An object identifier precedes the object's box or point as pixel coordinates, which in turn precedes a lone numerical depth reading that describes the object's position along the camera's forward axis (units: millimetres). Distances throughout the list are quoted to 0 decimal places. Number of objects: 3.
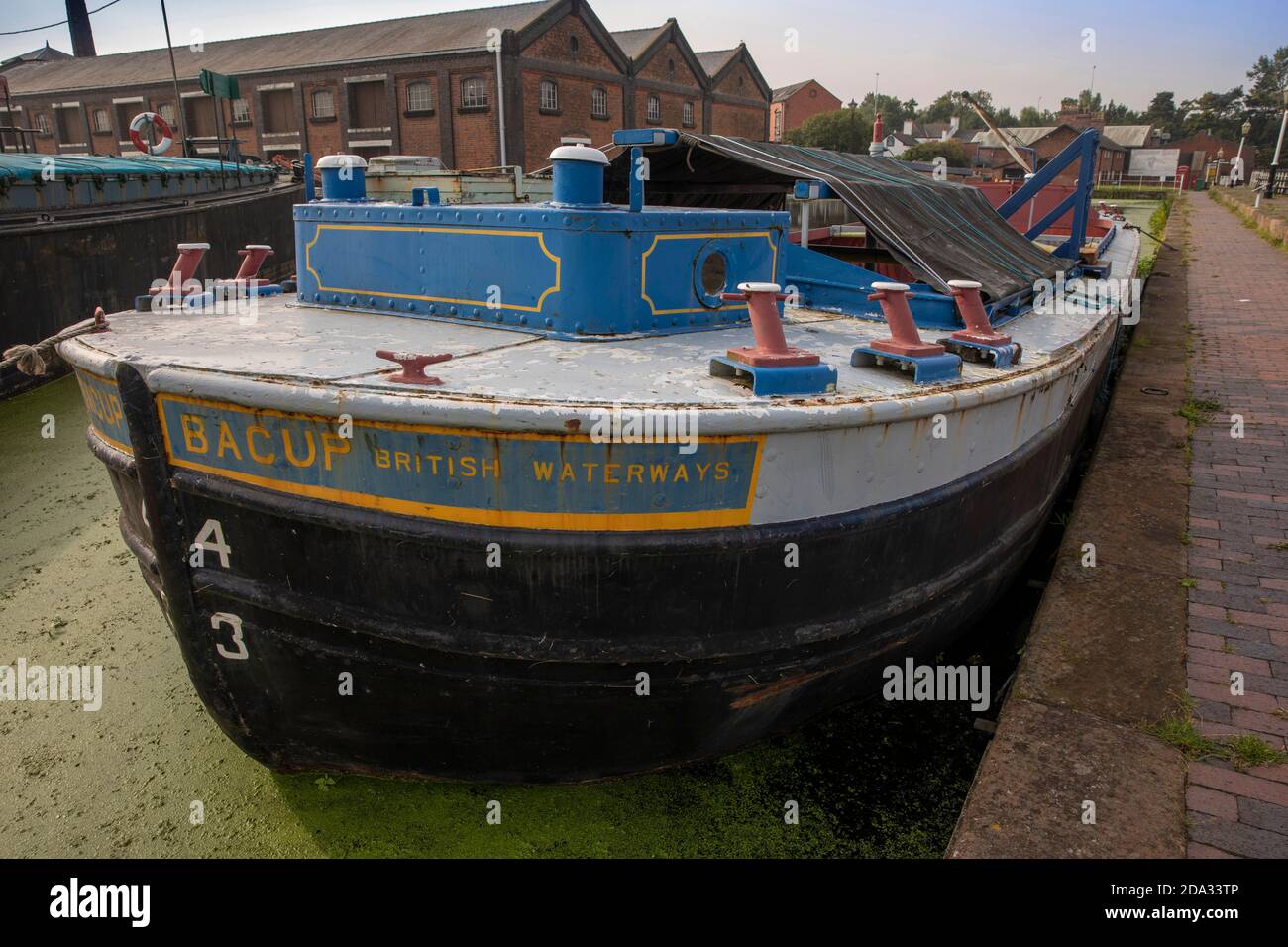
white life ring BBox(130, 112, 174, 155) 15133
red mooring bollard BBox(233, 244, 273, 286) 5195
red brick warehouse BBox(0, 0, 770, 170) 29719
